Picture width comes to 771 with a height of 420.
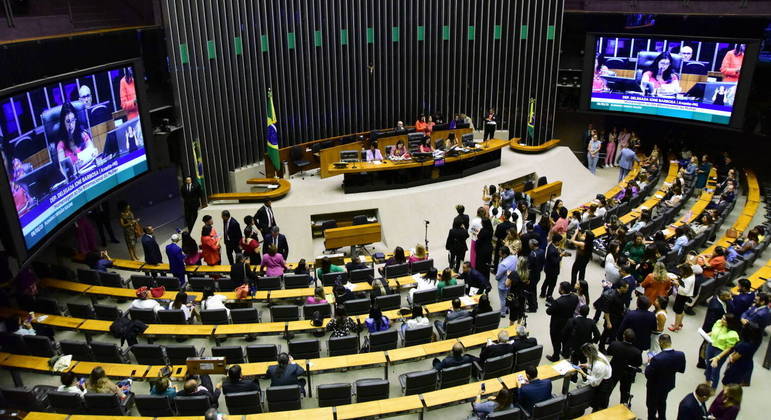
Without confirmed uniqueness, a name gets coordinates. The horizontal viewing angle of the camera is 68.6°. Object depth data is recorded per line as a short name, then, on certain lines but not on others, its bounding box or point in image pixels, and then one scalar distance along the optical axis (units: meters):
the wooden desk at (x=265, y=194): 13.48
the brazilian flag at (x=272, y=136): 14.95
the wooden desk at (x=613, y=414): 6.64
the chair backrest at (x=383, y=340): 8.00
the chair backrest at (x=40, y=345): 8.09
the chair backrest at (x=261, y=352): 7.80
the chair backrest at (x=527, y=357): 7.56
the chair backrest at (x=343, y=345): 7.89
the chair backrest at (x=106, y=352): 7.88
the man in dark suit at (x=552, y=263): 9.41
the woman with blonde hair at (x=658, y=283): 8.47
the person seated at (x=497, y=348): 7.45
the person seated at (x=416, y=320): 8.32
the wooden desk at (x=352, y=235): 12.43
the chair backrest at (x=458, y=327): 8.32
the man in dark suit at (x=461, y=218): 10.82
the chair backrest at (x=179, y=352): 7.86
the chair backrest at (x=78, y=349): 7.94
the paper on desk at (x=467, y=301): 8.73
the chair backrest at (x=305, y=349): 7.83
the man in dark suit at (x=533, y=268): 9.38
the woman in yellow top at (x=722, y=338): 7.25
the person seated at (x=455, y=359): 7.21
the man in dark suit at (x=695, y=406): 5.81
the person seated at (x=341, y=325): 8.12
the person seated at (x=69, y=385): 6.82
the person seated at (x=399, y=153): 14.98
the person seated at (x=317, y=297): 8.80
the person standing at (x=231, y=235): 11.37
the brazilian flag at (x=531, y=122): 19.83
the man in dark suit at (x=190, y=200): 12.82
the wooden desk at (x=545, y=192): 14.96
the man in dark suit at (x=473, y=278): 9.38
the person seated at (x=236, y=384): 6.73
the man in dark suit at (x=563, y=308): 7.79
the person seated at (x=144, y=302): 8.91
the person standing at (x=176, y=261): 10.12
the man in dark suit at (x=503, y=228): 10.60
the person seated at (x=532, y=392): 6.57
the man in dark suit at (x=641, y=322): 7.27
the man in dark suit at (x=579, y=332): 7.32
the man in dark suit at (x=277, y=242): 10.87
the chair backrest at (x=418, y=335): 8.17
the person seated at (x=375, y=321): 8.27
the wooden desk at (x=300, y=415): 6.57
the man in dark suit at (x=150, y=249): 10.52
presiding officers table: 14.34
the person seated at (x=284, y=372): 6.98
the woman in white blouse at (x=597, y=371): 6.67
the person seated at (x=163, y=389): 6.70
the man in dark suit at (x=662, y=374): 6.58
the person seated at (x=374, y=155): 14.79
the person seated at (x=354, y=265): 10.46
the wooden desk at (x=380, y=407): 6.64
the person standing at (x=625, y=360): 6.72
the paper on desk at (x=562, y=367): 7.18
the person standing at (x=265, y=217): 11.99
